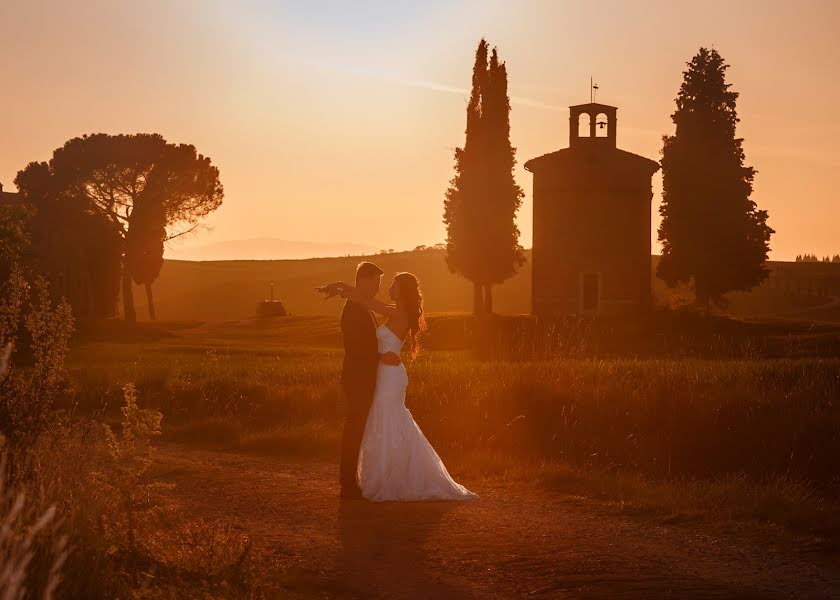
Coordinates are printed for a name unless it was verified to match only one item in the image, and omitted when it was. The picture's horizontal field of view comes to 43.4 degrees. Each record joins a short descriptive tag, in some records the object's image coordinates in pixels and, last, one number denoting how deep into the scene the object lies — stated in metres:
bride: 11.80
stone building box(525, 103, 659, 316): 48.94
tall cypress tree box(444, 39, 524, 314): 57.34
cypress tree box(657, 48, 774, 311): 54.03
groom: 11.88
